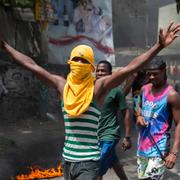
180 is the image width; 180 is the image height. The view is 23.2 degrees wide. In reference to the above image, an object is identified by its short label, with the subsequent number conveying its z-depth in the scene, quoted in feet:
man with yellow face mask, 10.67
